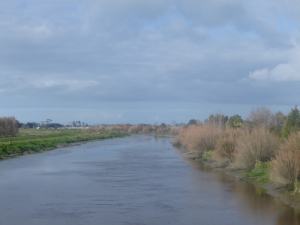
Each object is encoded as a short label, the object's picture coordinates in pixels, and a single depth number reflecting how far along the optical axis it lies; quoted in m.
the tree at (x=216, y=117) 58.17
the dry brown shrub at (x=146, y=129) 168.93
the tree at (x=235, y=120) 61.61
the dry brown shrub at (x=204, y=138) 43.94
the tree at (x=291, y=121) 33.25
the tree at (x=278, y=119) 49.03
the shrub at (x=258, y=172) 26.30
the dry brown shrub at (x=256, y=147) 29.59
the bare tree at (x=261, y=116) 51.12
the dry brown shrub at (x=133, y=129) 171.75
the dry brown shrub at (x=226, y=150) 34.72
